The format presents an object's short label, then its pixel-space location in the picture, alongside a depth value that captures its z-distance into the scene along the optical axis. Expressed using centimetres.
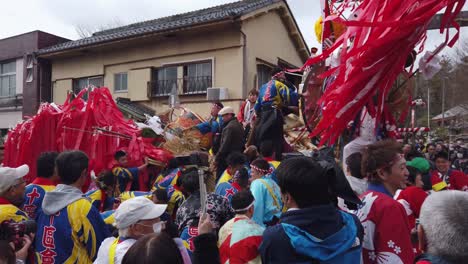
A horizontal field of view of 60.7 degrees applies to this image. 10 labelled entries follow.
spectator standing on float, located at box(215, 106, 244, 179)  600
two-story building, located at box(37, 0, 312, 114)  1183
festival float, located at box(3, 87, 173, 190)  608
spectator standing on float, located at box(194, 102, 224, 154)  677
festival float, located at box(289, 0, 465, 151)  225
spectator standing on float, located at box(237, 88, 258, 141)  697
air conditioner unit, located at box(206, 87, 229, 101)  1159
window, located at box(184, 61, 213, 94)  1250
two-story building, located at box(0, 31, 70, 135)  1691
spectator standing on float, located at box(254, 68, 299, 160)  568
